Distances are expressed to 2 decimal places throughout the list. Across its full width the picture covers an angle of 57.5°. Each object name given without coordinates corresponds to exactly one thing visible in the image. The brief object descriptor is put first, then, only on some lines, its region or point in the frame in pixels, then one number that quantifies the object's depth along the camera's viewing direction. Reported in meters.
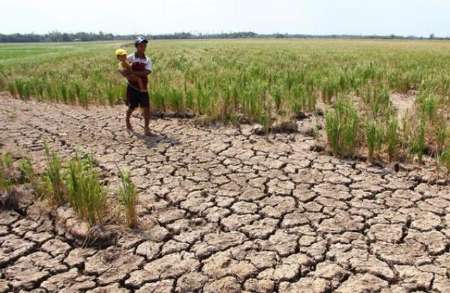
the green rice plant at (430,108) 5.92
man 6.15
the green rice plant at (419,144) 4.93
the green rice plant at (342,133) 5.23
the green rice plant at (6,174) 4.23
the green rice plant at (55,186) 3.94
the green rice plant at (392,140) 5.06
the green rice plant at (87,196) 3.56
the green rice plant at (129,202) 3.51
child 6.07
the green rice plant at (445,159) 4.49
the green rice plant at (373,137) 5.02
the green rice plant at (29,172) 4.15
